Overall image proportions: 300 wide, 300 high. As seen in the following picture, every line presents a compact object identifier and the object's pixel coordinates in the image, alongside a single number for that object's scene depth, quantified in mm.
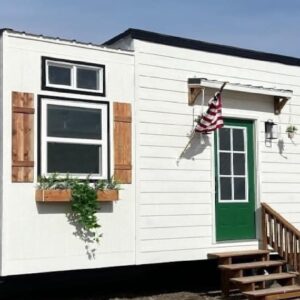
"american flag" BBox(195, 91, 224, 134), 8133
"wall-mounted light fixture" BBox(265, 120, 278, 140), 9031
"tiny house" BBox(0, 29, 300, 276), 6871
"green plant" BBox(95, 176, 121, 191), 7285
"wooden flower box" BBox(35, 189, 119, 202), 6828
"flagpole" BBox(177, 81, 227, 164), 8173
